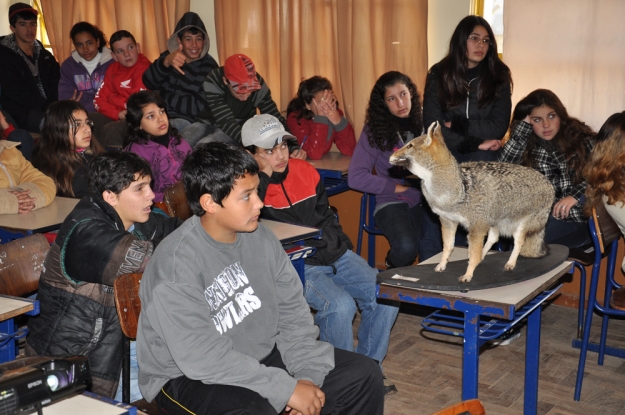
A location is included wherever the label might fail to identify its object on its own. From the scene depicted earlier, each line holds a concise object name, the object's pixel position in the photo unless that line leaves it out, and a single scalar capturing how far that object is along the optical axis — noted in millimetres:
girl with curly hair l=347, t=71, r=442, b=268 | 4066
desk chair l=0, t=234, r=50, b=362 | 2408
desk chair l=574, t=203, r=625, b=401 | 3195
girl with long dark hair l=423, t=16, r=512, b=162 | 4176
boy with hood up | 5188
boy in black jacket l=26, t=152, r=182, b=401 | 2266
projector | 1267
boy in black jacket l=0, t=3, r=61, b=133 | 5945
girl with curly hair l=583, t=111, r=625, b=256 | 3045
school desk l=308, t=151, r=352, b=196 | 4633
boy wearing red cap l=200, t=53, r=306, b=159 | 4863
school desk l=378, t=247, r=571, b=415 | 2227
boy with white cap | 3162
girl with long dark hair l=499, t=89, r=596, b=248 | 3916
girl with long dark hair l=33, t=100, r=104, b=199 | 3799
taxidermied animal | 2350
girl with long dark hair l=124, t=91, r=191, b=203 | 3936
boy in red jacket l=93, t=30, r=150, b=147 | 5641
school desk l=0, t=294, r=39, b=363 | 2150
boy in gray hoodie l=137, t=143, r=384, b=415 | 1938
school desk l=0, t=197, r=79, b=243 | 3229
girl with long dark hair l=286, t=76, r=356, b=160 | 5141
